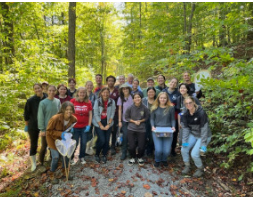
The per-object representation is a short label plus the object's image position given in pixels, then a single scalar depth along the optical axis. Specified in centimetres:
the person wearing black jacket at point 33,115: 422
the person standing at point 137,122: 450
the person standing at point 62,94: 478
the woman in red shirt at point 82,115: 438
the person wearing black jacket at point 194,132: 404
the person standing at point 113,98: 518
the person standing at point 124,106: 484
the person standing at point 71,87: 531
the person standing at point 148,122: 475
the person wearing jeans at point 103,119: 455
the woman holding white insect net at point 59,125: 374
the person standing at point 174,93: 485
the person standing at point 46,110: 404
